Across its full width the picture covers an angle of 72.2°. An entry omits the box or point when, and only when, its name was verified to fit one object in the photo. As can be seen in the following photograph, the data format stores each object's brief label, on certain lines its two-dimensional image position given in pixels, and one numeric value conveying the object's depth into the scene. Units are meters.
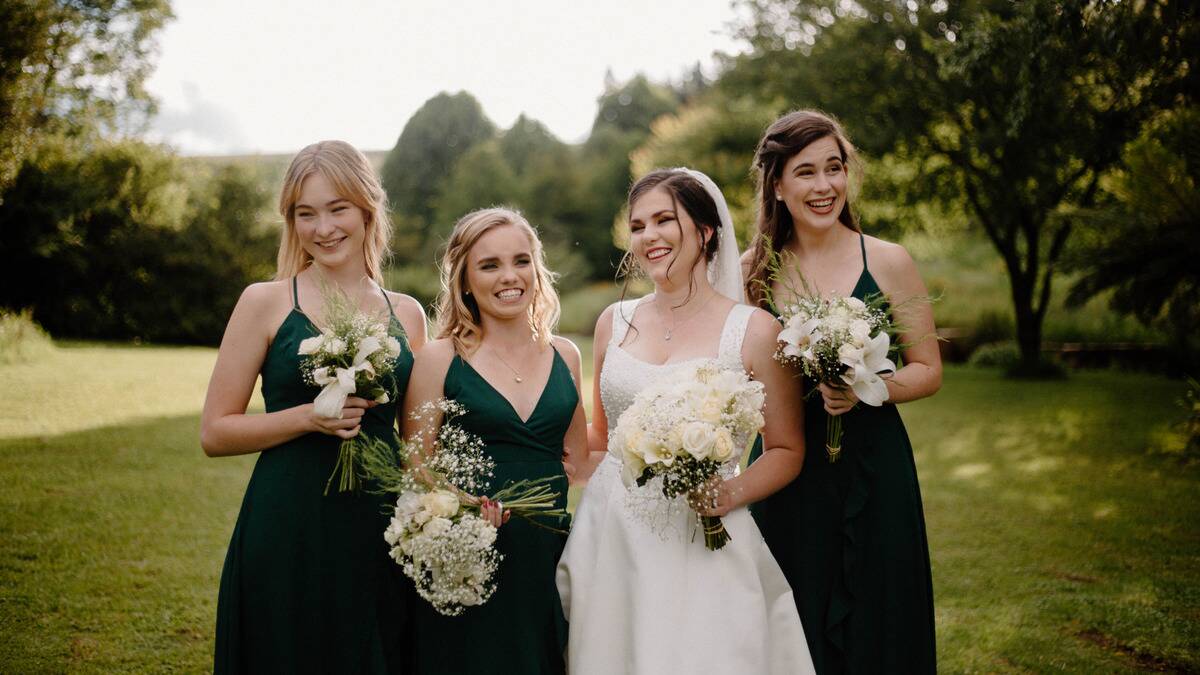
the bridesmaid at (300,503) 3.33
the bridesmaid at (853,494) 3.67
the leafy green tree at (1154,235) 6.30
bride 3.26
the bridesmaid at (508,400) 3.38
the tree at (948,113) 15.19
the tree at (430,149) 53.91
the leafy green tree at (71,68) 20.38
